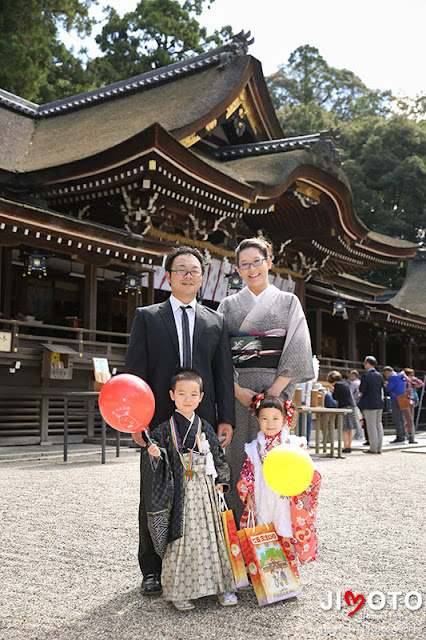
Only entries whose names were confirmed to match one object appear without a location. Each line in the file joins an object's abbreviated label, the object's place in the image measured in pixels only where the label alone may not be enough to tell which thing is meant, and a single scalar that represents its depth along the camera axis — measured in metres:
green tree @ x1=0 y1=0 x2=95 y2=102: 18.31
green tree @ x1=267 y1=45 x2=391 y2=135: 42.12
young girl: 2.82
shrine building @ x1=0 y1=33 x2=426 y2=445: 9.91
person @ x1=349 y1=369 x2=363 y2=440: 13.23
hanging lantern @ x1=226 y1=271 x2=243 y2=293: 13.49
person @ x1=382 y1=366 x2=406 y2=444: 11.39
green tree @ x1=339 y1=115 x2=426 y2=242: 31.27
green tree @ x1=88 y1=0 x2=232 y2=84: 26.83
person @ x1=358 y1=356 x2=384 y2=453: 9.73
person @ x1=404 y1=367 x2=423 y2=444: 12.02
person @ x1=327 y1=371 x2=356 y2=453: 10.34
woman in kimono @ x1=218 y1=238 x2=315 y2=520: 3.16
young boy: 2.63
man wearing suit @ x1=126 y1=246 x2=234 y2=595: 2.93
